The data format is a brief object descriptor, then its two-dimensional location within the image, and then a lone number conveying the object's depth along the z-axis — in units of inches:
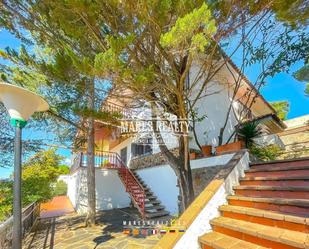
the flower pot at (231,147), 265.9
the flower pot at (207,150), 335.3
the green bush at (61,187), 888.6
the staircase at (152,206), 395.4
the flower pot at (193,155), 353.8
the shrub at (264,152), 296.5
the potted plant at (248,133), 300.7
